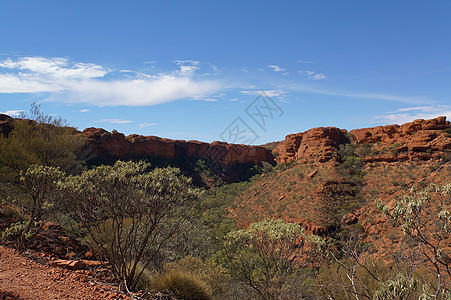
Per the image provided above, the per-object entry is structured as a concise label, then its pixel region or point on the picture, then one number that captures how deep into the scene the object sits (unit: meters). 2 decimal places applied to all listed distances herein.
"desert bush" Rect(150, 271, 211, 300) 8.86
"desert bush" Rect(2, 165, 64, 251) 8.98
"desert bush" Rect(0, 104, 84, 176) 16.81
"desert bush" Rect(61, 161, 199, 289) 8.69
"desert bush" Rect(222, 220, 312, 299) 11.61
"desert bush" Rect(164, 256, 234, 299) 11.16
